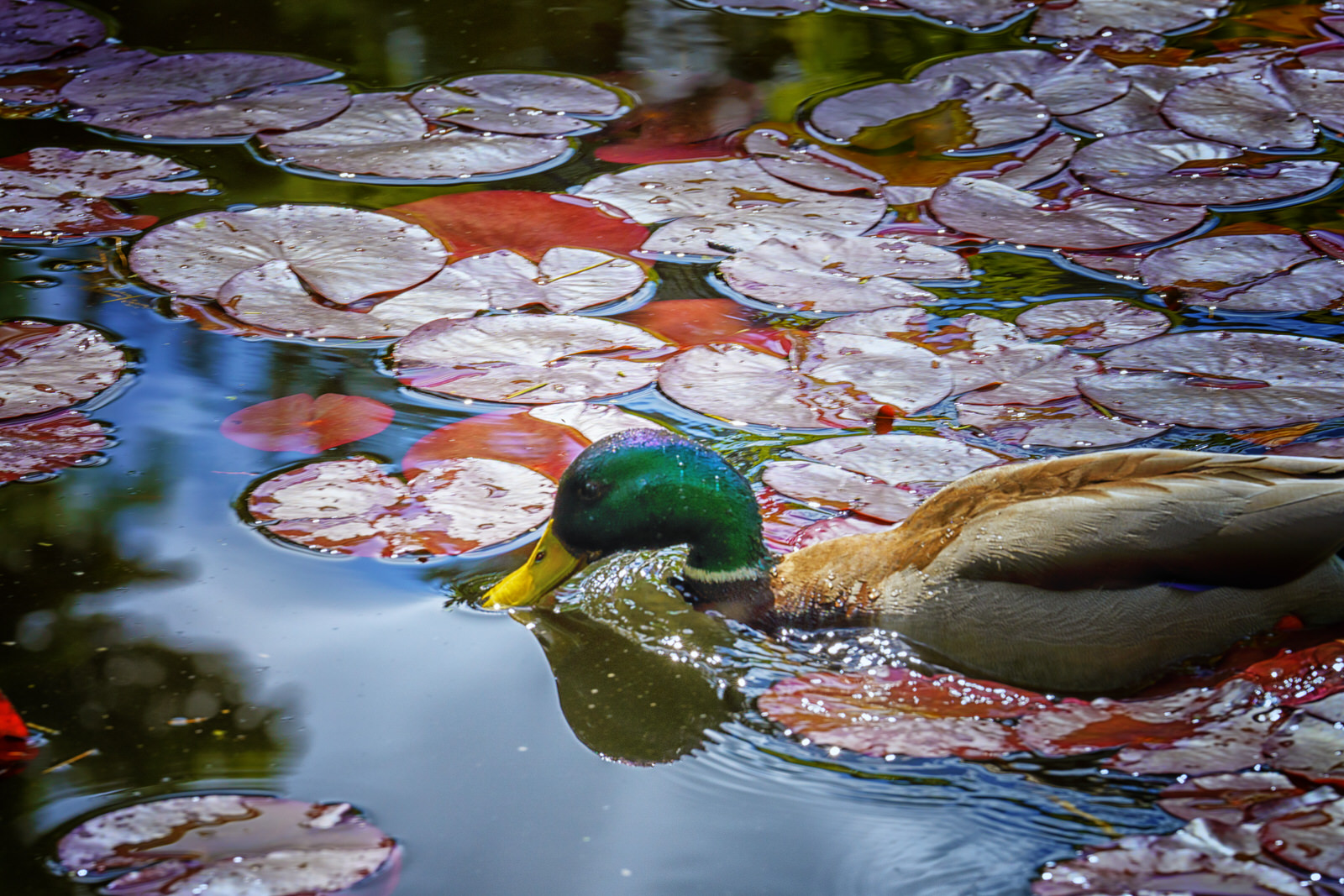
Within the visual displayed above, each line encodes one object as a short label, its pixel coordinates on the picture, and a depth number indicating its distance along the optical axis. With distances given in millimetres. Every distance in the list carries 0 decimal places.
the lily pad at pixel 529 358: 7828
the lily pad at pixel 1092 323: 8109
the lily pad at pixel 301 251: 8773
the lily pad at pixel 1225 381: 7195
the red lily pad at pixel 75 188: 9570
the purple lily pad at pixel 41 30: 12344
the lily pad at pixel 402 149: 10437
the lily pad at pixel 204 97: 11055
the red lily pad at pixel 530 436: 7137
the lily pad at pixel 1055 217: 9227
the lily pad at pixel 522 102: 11164
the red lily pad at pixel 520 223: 9367
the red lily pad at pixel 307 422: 7340
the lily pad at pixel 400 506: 6512
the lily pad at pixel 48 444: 7062
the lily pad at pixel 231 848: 4570
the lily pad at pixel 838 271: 8641
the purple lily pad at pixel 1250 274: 8422
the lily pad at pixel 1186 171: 9703
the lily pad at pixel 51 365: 7512
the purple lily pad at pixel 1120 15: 12695
